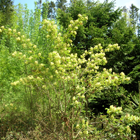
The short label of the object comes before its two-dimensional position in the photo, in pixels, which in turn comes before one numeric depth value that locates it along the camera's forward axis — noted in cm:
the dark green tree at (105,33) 471
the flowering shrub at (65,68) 189
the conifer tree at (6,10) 1446
